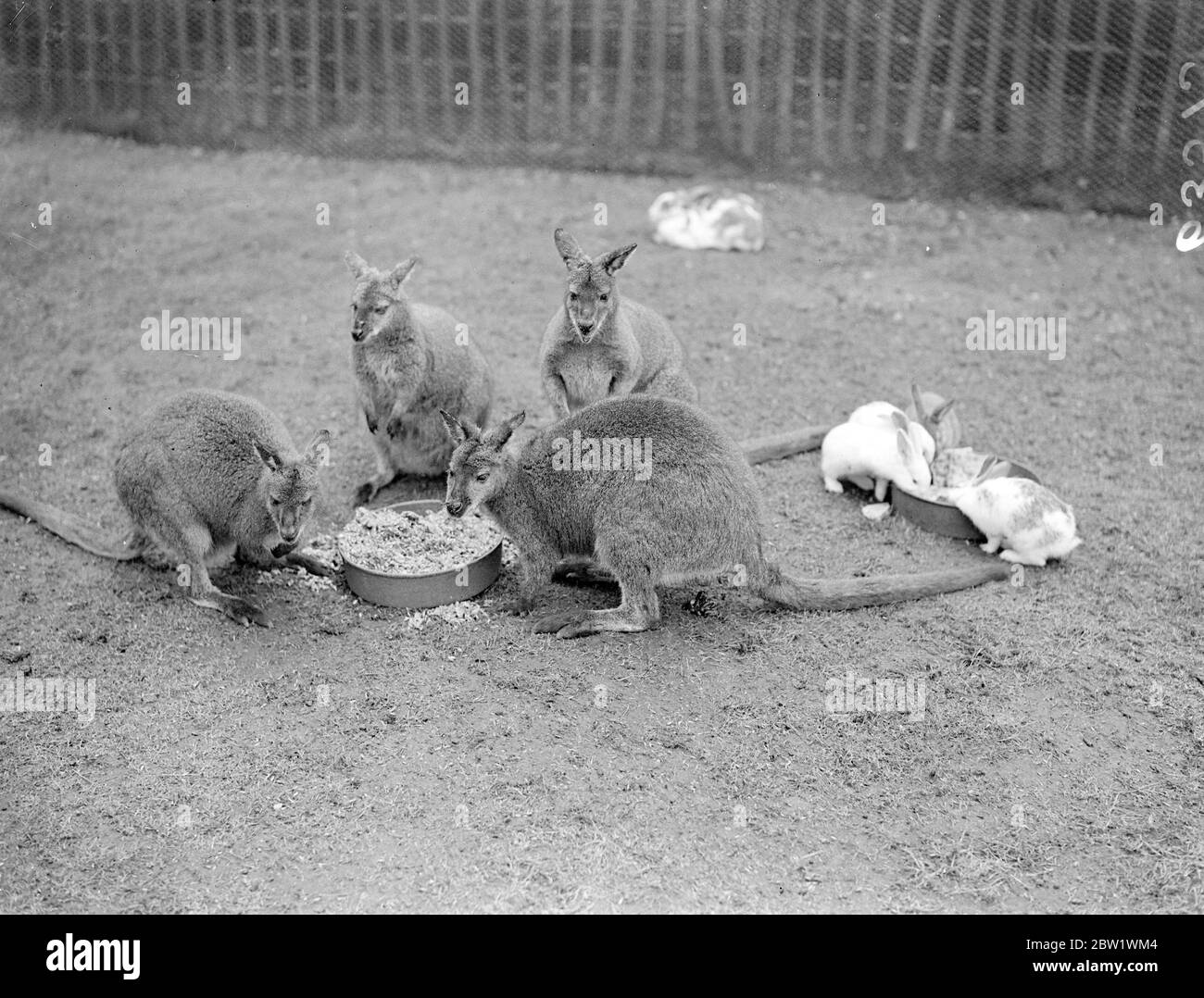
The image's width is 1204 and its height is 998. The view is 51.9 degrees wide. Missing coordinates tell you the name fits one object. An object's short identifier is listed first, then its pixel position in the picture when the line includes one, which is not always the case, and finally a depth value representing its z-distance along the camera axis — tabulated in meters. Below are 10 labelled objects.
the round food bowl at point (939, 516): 5.76
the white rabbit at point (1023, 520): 5.39
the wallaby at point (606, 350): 5.62
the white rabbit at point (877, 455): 5.90
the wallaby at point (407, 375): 5.85
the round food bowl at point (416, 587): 5.13
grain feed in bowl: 5.38
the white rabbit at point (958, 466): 6.12
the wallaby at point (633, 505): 4.87
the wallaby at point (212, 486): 5.07
